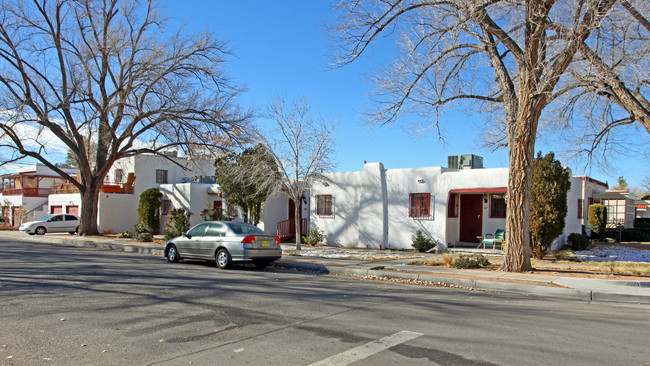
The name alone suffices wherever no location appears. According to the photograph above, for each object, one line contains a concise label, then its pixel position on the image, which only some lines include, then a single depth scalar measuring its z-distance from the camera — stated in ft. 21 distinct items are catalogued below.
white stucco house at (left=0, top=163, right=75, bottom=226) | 136.46
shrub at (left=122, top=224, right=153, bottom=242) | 81.15
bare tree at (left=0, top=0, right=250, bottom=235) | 81.05
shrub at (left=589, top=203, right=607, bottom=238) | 85.30
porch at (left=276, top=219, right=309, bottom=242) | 82.53
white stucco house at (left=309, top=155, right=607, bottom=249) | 63.26
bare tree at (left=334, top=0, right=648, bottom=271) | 37.17
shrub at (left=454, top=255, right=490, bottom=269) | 45.47
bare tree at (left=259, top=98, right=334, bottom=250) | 62.18
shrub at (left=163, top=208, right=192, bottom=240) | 78.89
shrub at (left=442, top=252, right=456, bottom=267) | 46.19
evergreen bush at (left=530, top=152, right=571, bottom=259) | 53.21
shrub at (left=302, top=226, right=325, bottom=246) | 73.44
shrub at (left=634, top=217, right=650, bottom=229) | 103.66
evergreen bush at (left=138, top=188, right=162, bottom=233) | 96.27
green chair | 61.24
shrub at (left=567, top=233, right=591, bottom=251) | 61.72
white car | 103.09
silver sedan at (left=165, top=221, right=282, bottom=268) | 44.73
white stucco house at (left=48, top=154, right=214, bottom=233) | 108.37
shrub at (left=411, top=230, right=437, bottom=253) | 62.92
